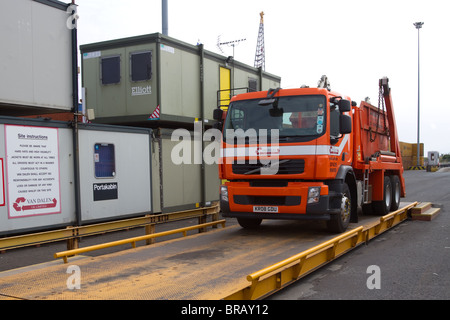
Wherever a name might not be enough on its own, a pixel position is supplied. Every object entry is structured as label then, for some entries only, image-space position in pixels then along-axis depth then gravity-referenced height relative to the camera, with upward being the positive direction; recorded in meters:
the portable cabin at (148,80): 11.55 +1.95
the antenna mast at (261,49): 70.94 +16.40
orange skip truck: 7.05 -0.19
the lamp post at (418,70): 45.62 +8.07
